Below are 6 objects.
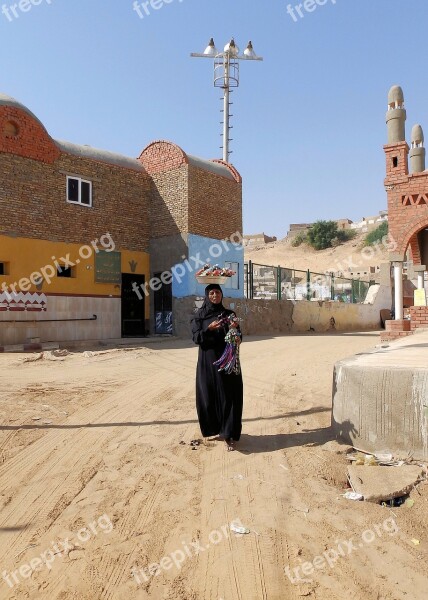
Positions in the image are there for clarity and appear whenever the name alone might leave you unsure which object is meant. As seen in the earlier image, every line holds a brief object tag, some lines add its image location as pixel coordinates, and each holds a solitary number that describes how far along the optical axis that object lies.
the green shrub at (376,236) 55.17
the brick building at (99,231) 13.85
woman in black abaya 4.58
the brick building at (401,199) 11.51
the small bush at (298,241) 61.78
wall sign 15.85
